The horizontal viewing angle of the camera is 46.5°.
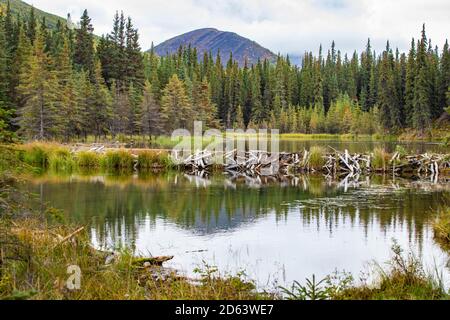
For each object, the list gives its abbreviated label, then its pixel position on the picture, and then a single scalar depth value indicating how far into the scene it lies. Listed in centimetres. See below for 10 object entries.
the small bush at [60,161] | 3076
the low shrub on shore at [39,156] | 3152
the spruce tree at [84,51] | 6944
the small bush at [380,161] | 2977
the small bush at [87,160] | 3166
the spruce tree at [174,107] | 6375
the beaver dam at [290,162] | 2936
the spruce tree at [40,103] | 4500
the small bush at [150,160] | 3142
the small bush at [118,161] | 3113
